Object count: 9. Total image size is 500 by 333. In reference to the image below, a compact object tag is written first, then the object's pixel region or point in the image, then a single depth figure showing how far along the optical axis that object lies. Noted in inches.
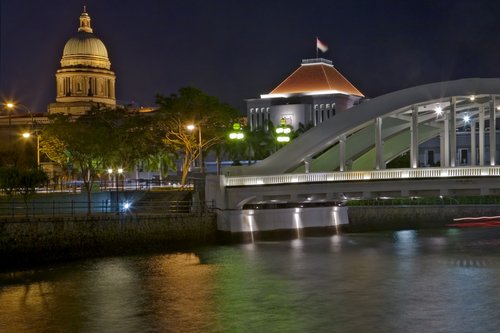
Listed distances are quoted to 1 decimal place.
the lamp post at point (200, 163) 2611.0
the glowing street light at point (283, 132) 2559.1
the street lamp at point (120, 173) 2271.7
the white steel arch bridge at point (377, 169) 2176.4
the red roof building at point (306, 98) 5743.1
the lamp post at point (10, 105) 2293.6
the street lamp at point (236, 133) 2307.0
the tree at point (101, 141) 3041.3
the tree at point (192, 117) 3235.7
